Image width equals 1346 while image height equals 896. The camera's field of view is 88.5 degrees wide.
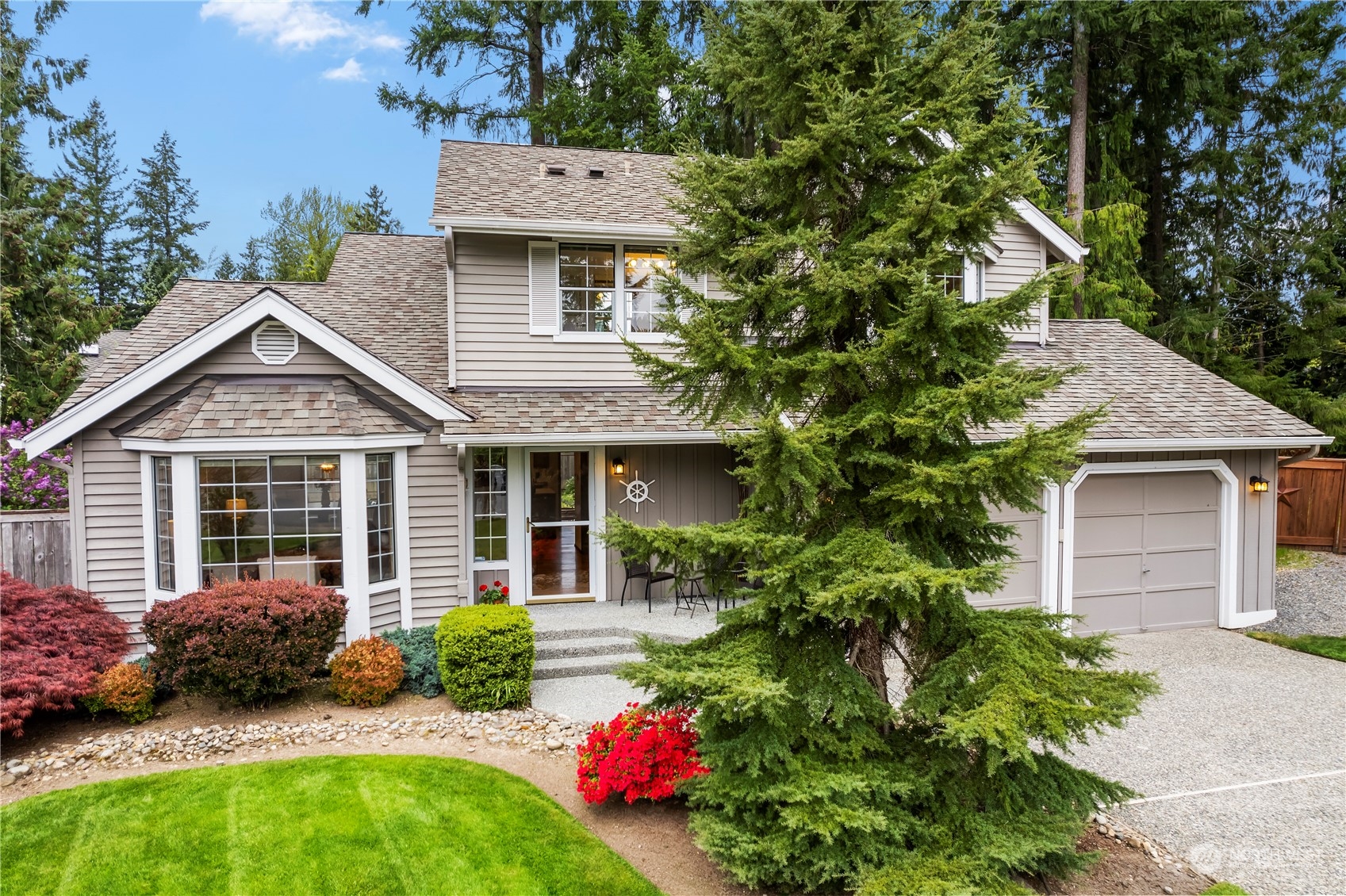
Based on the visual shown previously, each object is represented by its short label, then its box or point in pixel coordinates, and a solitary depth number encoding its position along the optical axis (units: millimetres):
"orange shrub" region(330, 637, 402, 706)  6992
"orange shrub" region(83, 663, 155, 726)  6543
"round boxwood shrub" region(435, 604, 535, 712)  6918
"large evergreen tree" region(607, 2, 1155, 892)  3719
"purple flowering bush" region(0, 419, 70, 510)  11891
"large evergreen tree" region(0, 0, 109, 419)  14305
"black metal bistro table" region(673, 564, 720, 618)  9573
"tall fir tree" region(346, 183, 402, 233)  26008
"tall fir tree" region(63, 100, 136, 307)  28516
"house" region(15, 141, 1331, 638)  7934
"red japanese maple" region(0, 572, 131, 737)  5984
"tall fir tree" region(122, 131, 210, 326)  31766
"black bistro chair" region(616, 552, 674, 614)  9484
